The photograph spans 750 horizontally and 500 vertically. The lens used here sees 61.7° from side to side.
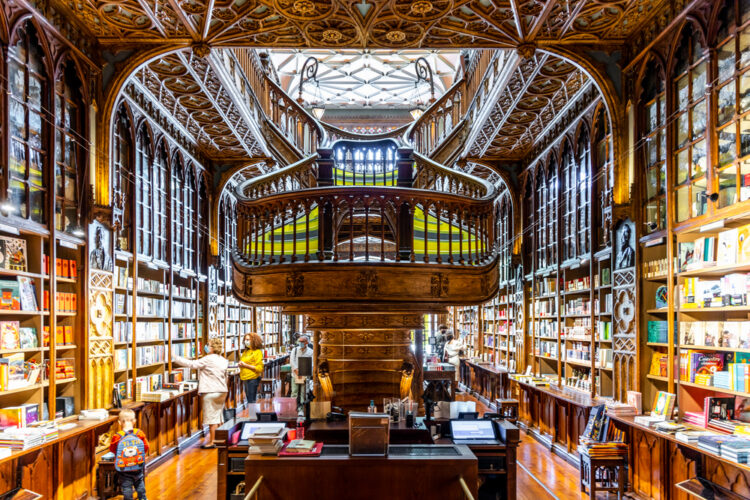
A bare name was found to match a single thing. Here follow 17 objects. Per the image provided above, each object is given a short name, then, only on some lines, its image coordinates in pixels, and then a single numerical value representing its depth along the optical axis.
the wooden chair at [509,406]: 8.64
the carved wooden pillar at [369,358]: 6.74
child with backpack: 5.08
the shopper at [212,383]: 7.92
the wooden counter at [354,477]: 4.09
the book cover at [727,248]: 4.38
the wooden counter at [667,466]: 4.32
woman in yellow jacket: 8.10
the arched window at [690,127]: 4.84
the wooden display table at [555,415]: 7.23
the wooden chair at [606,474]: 5.49
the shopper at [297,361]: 9.33
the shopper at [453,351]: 12.12
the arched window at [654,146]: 5.55
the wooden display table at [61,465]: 4.45
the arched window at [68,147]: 5.48
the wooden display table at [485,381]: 10.72
